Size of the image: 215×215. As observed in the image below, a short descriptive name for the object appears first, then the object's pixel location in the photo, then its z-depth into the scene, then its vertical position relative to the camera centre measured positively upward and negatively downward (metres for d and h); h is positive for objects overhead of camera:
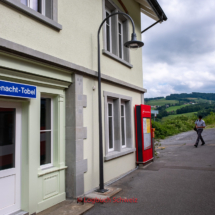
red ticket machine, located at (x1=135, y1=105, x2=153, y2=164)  8.74 -0.57
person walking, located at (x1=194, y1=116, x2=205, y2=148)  13.06 -0.40
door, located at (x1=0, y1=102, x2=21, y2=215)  4.08 -0.64
